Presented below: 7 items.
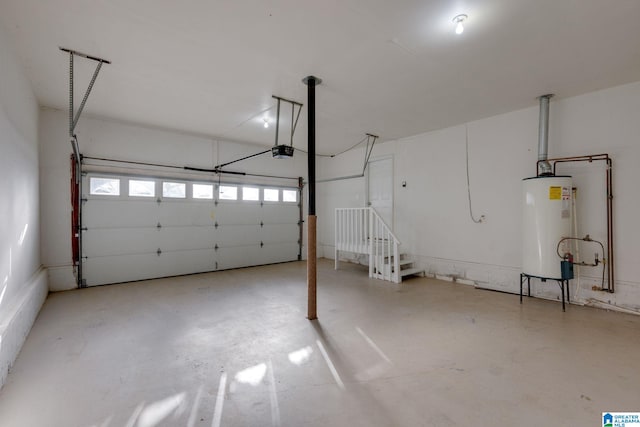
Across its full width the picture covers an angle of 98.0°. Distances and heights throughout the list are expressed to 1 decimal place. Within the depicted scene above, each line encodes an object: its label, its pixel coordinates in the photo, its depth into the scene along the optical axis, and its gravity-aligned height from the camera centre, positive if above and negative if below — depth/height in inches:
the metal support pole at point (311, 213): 136.3 +0.3
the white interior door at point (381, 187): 261.1 +25.5
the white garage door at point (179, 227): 203.8 -10.0
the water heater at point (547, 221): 147.3 -5.1
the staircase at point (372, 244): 216.7 -26.5
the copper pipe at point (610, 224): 147.0 -7.0
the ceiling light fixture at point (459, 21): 93.5 +65.4
